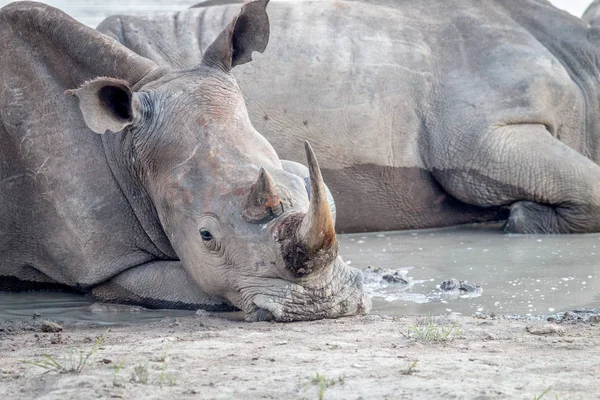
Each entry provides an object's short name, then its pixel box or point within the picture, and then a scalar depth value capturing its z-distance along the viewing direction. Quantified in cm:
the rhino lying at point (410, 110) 1837
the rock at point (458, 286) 1387
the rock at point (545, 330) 1074
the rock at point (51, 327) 1166
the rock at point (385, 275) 1447
